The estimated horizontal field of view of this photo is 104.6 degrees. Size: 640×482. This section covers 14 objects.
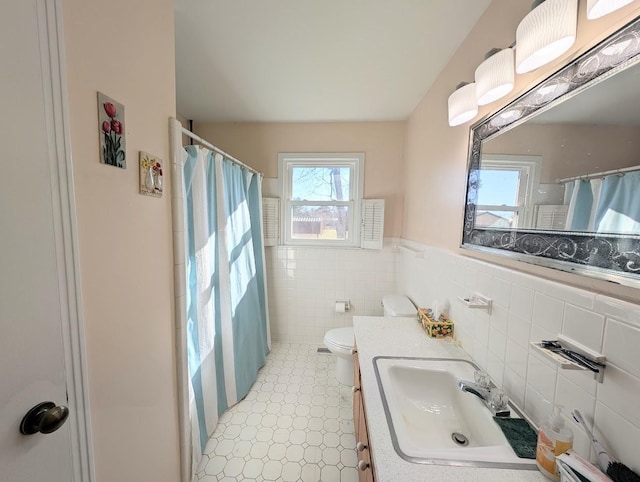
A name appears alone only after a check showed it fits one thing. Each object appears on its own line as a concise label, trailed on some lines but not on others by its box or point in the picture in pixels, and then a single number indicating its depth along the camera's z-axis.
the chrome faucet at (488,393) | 0.80
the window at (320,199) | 2.45
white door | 0.47
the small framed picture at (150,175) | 0.85
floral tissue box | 1.30
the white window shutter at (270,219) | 2.46
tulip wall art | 0.69
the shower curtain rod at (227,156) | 1.16
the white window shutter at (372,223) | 2.35
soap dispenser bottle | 0.58
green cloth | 0.67
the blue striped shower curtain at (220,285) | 1.31
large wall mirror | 0.54
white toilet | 1.84
